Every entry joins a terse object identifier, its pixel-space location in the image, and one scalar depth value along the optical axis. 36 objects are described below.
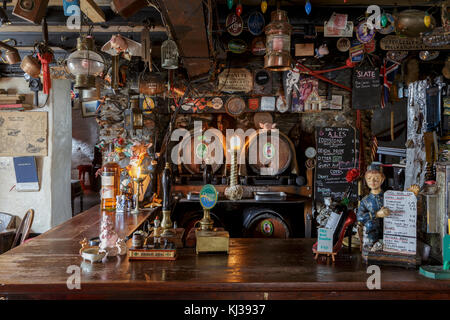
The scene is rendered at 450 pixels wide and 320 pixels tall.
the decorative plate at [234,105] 4.94
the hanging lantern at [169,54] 2.86
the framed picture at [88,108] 6.07
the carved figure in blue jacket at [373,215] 1.84
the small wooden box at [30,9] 2.15
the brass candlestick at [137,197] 3.74
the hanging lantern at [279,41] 2.39
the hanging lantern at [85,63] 2.36
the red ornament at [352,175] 2.01
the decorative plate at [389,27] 3.35
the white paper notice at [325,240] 1.89
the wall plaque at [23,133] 5.33
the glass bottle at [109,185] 3.86
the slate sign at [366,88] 4.81
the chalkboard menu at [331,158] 4.94
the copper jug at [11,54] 3.70
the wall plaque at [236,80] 4.95
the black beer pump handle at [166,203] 2.20
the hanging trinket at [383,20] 3.28
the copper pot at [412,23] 2.51
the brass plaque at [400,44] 3.98
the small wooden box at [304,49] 4.42
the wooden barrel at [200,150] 4.88
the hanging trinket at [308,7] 3.19
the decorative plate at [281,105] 4.91
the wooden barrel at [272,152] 4.81
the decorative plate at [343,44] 4.39
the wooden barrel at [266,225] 4.54
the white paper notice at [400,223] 1.76
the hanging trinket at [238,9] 3.34
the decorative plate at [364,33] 3.69
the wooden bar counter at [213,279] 1.61
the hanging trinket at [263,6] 3.11
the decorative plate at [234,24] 3.60
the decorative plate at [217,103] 4.96
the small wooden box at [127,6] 1.77
